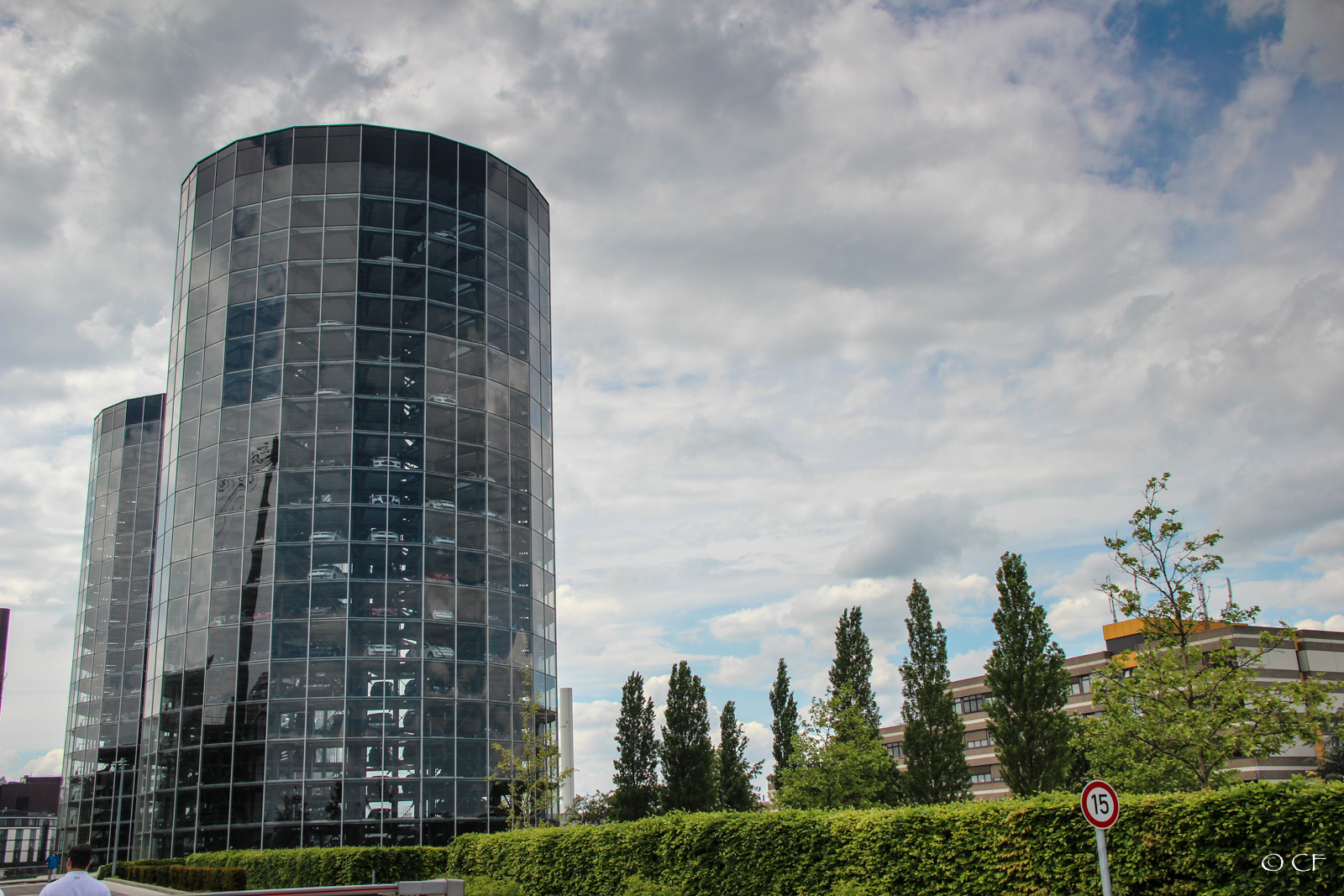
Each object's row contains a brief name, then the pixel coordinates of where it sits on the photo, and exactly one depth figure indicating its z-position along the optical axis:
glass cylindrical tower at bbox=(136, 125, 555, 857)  42.38
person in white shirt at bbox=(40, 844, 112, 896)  11.11
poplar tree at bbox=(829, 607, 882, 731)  68.00
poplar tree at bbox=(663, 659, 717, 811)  60.38
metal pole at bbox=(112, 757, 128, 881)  68.65
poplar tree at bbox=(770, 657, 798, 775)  70.56
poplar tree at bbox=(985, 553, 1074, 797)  48.28
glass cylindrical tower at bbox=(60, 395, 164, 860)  73.31
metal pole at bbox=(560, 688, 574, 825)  89.00
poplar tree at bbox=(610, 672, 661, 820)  62.53
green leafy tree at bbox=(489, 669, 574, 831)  42.84
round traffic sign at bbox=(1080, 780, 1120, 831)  14.11
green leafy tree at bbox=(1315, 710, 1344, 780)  70.19
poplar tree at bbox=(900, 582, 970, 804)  57.28
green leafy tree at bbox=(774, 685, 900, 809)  57.03
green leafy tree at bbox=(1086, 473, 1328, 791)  26.03
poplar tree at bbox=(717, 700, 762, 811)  66.38
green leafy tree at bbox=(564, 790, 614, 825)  77.81
